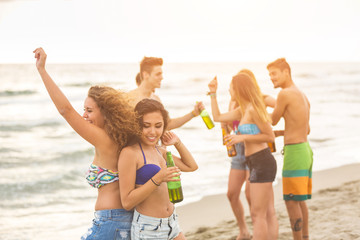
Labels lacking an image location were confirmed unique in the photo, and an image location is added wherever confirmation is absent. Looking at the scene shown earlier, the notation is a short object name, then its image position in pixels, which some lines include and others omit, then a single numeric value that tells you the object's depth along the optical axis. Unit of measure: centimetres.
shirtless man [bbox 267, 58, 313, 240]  501
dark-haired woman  279
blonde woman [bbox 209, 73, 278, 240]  470
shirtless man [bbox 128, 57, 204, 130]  538
